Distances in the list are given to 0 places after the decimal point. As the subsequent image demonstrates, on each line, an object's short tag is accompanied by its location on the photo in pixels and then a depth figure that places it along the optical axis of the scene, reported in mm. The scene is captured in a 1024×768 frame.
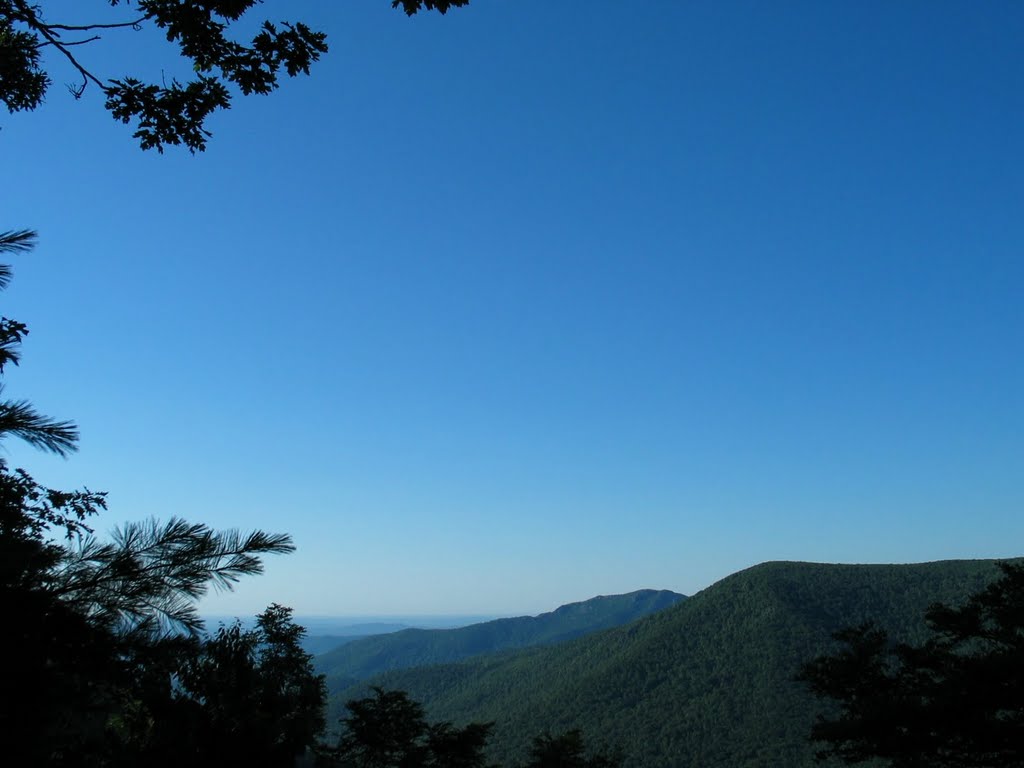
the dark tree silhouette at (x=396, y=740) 21984
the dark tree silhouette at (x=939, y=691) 16781
